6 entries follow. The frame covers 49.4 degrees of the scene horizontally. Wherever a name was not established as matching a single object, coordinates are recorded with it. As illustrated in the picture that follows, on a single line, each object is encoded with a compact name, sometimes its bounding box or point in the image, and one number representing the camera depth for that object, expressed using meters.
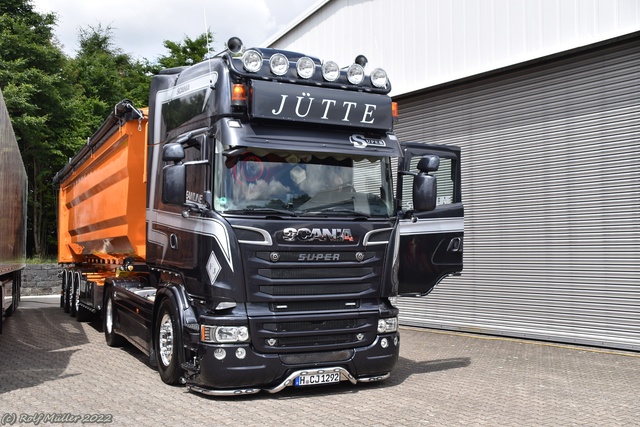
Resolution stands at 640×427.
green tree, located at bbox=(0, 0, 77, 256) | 29.17
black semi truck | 6.70
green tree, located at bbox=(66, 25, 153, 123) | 36.41
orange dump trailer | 9.07
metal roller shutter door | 10.05
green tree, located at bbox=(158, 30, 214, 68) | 45.09
